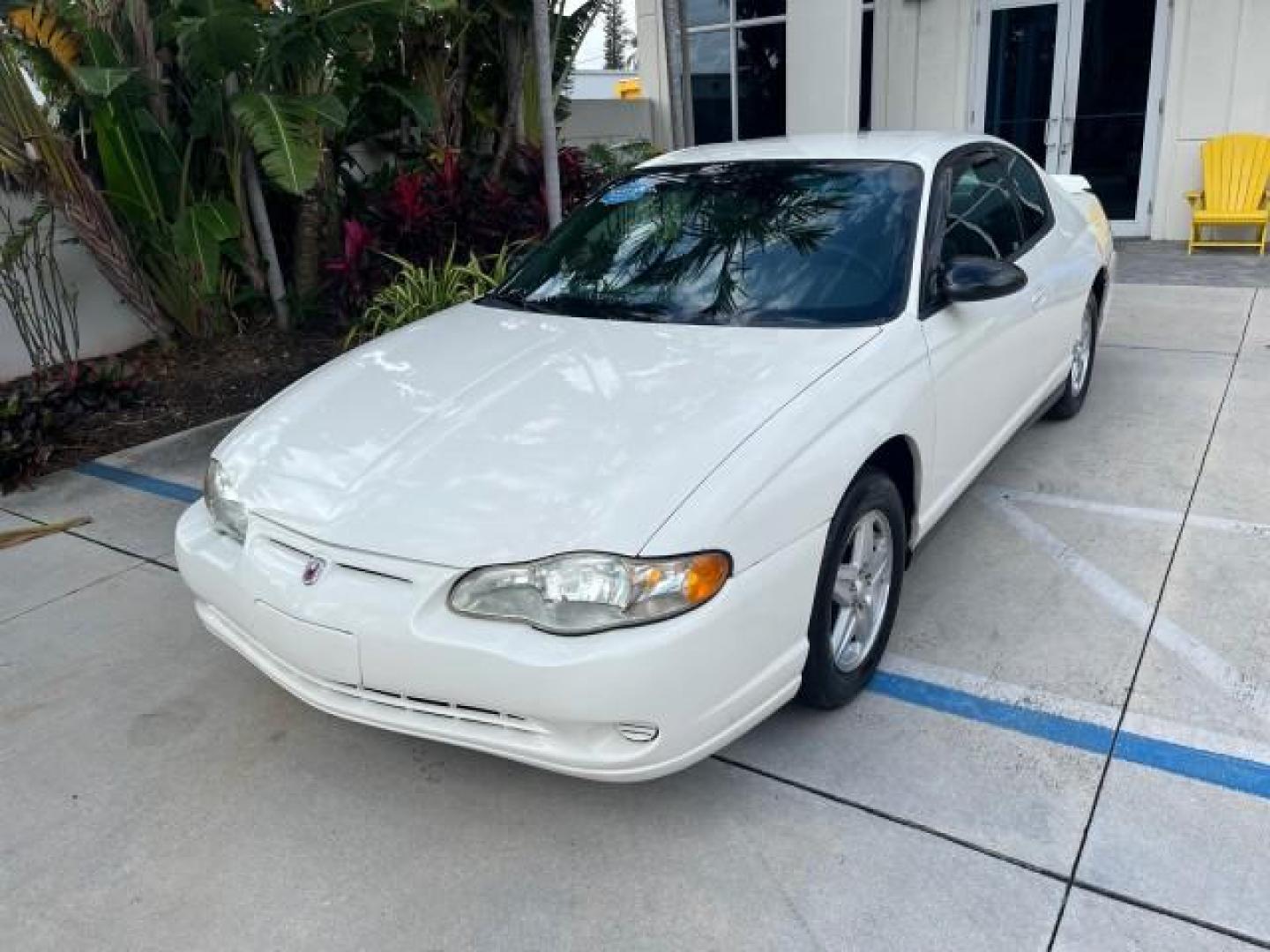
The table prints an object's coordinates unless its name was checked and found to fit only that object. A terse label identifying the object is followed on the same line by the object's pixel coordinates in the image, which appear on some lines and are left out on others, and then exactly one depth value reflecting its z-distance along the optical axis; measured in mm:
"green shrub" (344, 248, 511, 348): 6738
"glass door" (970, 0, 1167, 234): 10516
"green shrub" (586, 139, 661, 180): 10247
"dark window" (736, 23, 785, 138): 12836
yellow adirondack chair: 9875
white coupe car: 2410
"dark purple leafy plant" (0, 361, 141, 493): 5508
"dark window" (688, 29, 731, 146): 13273
